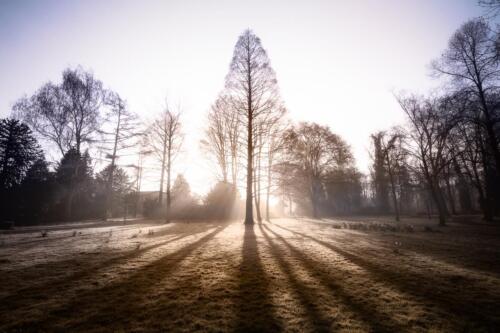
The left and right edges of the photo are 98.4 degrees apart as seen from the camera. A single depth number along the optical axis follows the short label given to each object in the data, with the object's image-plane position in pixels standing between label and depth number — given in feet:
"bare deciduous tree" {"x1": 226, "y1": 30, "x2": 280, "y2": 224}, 55.67
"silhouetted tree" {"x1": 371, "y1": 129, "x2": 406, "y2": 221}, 68.86
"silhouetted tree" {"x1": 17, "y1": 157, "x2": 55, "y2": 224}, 81.41
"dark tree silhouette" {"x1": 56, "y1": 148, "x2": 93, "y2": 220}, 82.23
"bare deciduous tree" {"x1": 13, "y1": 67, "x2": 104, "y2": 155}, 72.64
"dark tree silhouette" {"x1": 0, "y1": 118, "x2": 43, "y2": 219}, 77.64
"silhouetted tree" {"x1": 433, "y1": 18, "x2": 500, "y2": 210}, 40.01
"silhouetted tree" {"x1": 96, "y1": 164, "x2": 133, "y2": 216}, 121.90
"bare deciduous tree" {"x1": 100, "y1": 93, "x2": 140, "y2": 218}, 81.00
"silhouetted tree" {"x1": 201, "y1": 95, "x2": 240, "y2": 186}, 79.66
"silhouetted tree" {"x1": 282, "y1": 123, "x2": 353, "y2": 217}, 109.32
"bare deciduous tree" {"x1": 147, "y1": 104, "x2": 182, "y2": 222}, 72.08
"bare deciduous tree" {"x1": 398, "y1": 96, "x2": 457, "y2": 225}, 59.82
